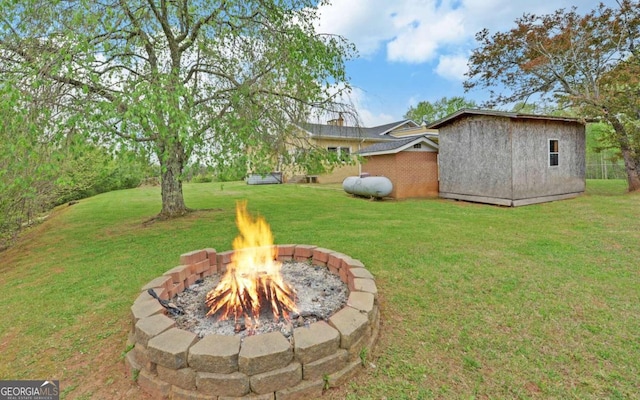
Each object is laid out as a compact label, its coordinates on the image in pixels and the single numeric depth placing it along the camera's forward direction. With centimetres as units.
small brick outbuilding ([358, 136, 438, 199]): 1247
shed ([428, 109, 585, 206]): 993
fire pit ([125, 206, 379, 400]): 191
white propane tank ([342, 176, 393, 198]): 1180
